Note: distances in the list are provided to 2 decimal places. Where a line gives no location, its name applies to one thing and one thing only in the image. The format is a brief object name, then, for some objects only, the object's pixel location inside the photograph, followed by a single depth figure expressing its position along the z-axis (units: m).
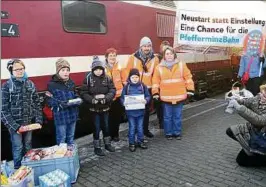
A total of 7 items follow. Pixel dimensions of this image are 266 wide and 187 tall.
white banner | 4.66
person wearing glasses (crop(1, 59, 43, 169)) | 2.78
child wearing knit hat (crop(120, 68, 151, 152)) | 3.47
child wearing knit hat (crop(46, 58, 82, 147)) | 3.03
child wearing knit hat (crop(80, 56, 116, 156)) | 3.27
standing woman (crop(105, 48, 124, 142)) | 3.63
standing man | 3.80
